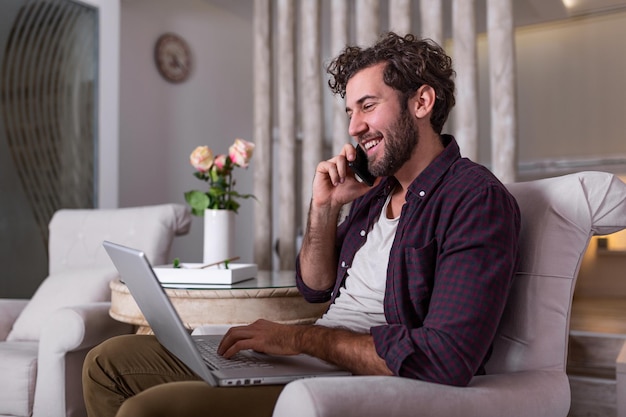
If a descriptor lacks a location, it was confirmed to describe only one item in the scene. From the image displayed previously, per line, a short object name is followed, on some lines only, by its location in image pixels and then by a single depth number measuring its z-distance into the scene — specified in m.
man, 1.12
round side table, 1.92
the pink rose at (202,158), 2.45
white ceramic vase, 2.37
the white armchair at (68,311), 2.09
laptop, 1.13
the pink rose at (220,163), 2.49
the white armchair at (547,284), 1.20
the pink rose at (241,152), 2.43
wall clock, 4.54
